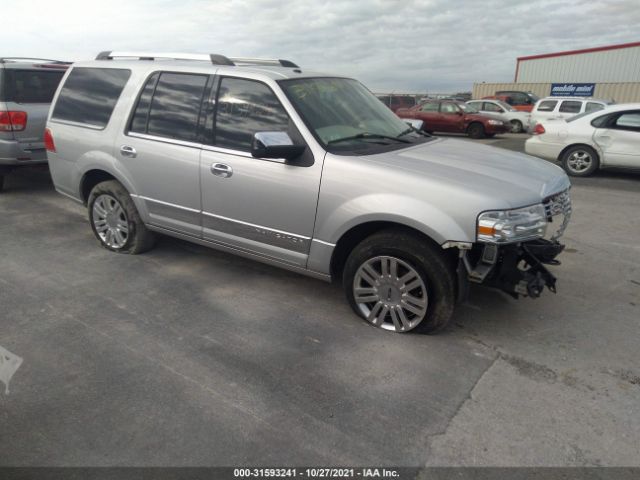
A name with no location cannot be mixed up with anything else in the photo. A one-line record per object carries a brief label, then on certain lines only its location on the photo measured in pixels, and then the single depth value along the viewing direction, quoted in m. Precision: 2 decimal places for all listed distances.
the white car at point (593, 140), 8.75
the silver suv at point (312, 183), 3.05
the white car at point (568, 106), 15.43
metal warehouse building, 24.52
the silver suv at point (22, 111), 6.41
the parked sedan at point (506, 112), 18.98
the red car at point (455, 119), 17.08
